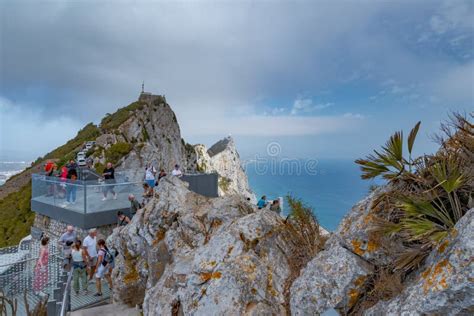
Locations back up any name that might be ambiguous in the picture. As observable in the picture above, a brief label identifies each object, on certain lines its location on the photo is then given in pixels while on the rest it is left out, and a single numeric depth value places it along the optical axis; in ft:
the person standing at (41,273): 30.19
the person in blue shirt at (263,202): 39.47
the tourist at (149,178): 47.15
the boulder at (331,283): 14.26
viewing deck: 43.19
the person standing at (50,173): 48.99
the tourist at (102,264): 32.38
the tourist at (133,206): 42.32
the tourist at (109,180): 44.28
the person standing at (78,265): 30.01
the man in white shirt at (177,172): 48.41
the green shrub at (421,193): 12.76
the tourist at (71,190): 44.27
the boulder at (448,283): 9.77
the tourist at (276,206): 36.30
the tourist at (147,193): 44.36
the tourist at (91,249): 31.68
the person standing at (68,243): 31.48
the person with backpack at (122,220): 38.88
